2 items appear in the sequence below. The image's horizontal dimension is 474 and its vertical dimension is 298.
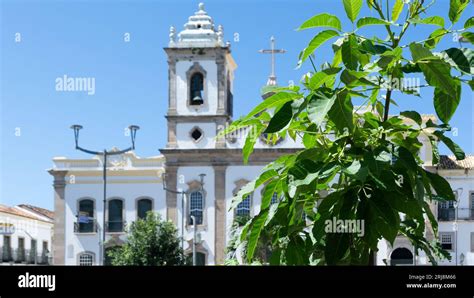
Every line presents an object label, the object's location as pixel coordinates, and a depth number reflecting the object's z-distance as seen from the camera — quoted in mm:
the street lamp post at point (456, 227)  37175
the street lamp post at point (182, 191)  38375
